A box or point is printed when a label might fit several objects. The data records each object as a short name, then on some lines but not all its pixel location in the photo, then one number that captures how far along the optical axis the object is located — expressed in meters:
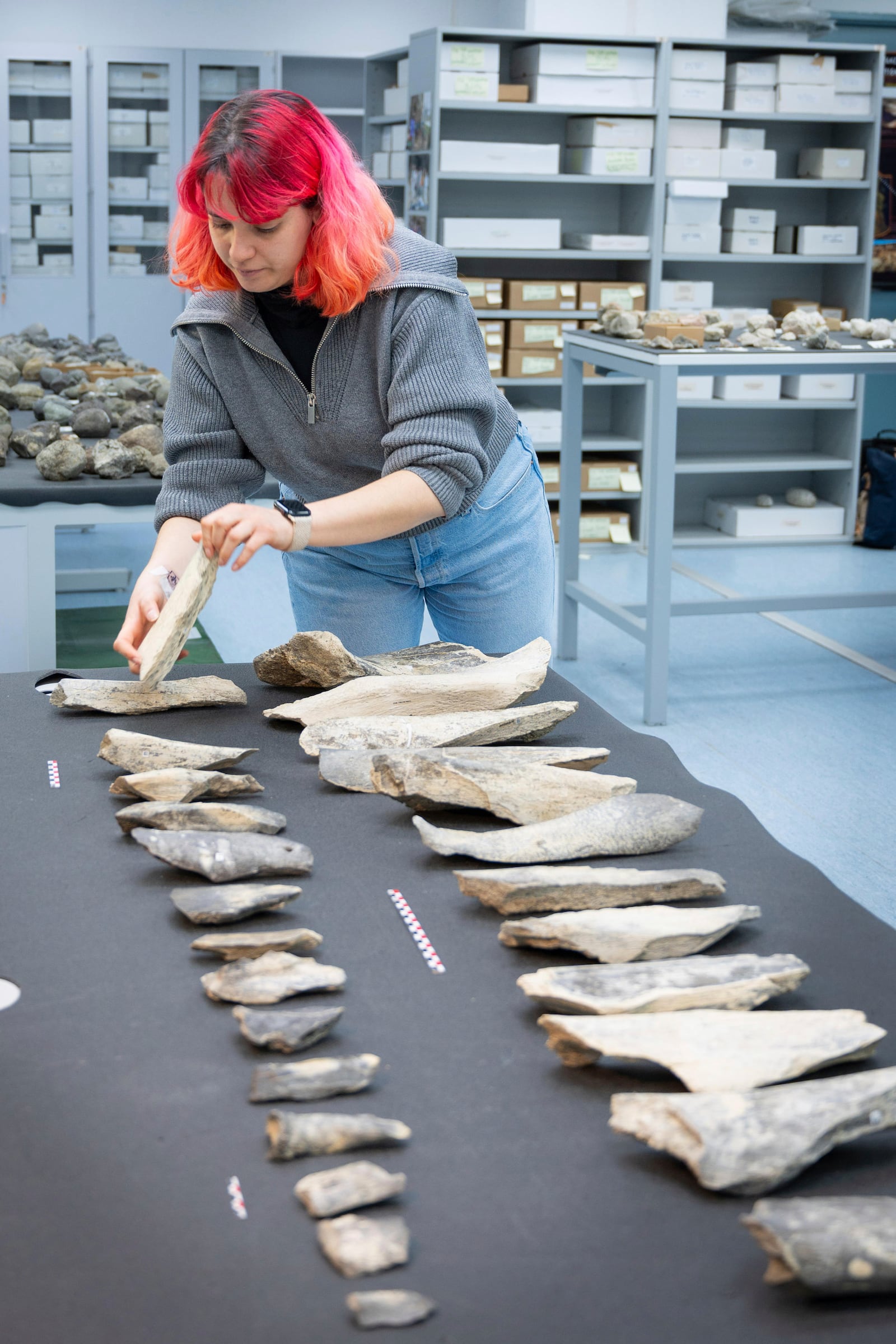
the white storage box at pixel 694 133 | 5.72
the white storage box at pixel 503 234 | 5.64
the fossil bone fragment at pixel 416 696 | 1.54
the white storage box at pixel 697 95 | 5.66
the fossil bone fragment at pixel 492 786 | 1.28
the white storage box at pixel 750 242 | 5.93
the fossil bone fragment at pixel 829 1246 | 0.68
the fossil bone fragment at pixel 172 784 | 1.29
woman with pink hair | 1.55
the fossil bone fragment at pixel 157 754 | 1.37
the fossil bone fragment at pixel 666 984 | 0.93
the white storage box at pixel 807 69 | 5.72
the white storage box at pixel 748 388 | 5.86
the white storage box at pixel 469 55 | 5.41
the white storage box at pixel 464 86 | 5.44
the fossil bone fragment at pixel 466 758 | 1.37
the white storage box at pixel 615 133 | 5.59
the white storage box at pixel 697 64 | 5.63
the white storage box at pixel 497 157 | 5.54
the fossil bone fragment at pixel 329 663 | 1.63
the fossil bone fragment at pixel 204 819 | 1.23
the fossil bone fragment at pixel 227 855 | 1.14
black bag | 5.90
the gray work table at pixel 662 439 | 3.59
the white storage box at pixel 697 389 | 5.85
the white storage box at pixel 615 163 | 5.64
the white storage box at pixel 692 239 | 5.84
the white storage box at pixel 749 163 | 5.82
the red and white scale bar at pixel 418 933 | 1.02
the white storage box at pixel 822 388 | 5.95
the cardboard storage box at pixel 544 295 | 5.70
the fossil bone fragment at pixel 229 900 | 1.07
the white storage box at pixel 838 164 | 5.91
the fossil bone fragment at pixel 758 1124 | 0.76
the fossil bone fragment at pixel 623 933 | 1.02
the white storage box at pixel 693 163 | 5.73
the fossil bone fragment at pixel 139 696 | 1.57
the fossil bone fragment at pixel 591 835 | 1.18
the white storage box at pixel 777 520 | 6.07
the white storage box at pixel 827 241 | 5.96
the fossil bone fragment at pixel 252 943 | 1.01
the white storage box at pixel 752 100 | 5.74
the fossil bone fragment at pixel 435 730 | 1.46
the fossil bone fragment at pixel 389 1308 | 0.66
